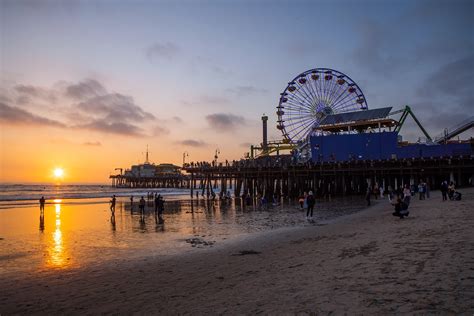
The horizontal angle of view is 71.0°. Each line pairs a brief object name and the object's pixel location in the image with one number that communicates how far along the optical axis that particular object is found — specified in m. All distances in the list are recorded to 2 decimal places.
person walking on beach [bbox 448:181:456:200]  20.11
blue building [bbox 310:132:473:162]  41.50
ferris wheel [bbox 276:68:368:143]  55.62
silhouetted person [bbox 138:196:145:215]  26.17
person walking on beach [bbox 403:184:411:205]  15.01
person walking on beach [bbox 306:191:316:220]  19.49
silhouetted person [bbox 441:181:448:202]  20.34
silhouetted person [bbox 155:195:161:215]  25.00
